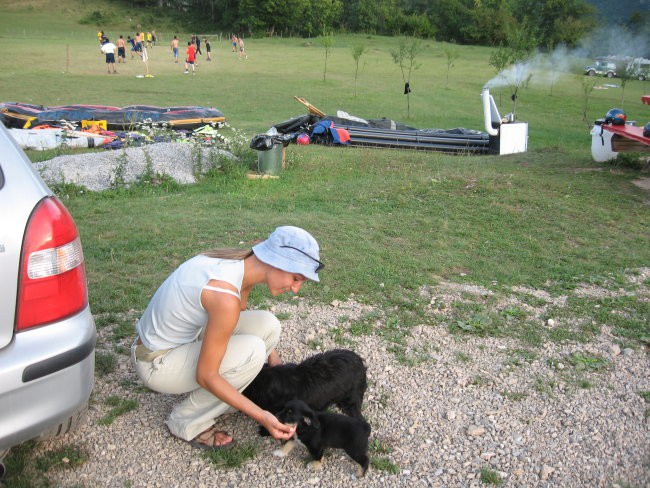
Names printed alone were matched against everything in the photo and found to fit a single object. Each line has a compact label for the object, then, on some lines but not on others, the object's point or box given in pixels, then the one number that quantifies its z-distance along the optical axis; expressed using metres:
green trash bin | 9.90
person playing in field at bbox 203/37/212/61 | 39.67
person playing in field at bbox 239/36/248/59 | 42.65
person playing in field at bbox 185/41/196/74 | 32.44
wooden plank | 16.11
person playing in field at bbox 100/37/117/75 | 30.73
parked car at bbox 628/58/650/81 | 27.91
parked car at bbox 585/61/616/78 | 42.19
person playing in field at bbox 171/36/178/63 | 37.42
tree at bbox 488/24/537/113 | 20.86
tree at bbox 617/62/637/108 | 27.05
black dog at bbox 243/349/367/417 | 3.24
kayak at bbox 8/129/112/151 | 11.83
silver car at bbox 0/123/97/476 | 2.23
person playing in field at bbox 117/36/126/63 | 35.41
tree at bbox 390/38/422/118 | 22.33
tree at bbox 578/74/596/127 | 22.55
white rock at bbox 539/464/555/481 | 3.02
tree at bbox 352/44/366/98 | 27.14
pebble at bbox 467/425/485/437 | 3.35
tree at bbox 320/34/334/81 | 33.50
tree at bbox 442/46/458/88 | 32.09
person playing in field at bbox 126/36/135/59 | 39.50
